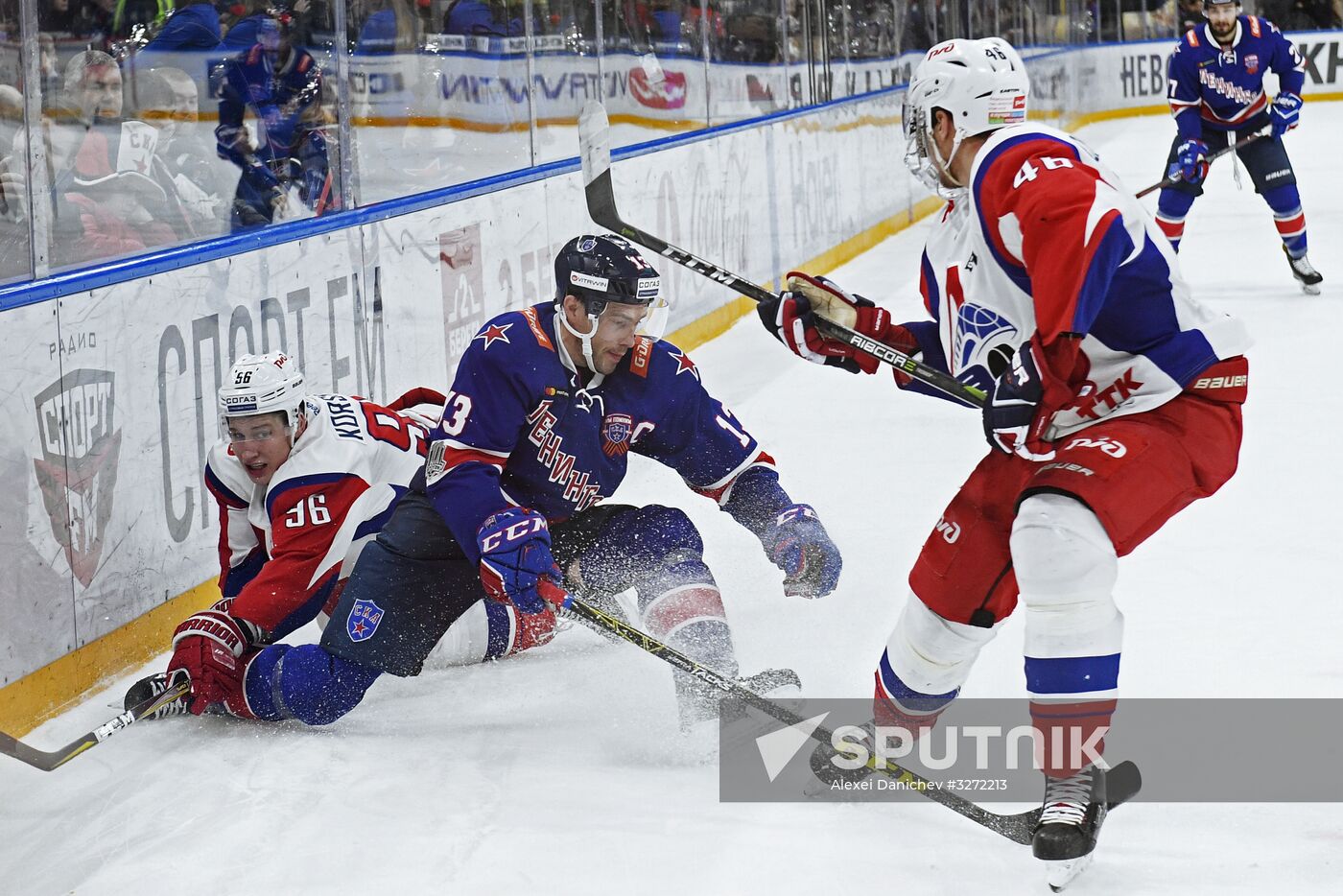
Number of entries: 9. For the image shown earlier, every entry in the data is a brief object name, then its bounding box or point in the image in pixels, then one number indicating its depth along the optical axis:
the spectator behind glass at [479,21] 10.07
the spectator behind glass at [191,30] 7.07
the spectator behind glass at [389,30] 8.86
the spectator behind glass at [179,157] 7.01
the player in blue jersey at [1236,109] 13.59
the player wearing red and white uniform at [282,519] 5.80
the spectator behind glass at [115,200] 6.34
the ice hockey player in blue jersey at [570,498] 5.39
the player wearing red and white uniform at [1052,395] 4.05
